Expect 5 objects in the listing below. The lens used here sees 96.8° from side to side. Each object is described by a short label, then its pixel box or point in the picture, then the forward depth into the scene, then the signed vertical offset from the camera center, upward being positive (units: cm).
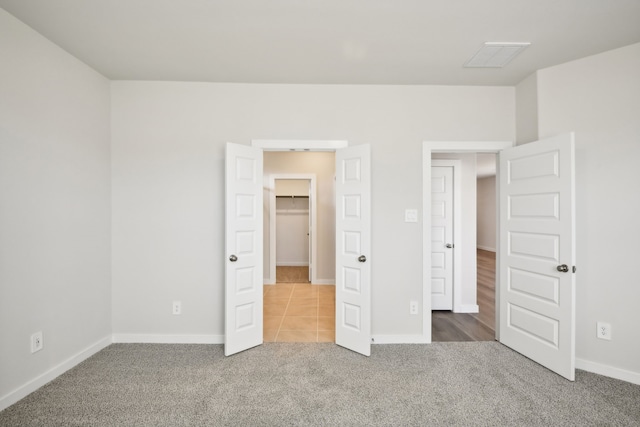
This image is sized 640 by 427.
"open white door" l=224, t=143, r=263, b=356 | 273 -35
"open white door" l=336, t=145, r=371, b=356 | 277 -35
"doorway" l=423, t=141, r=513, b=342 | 303 +37
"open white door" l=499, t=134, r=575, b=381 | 235 -35
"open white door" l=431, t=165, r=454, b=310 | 408 -42
